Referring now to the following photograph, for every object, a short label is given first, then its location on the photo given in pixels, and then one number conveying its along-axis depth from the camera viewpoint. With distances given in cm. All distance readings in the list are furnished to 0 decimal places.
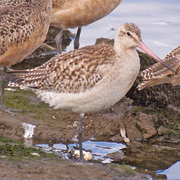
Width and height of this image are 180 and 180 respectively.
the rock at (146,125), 1356
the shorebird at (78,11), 1831
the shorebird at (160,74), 1397
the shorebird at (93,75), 1138
